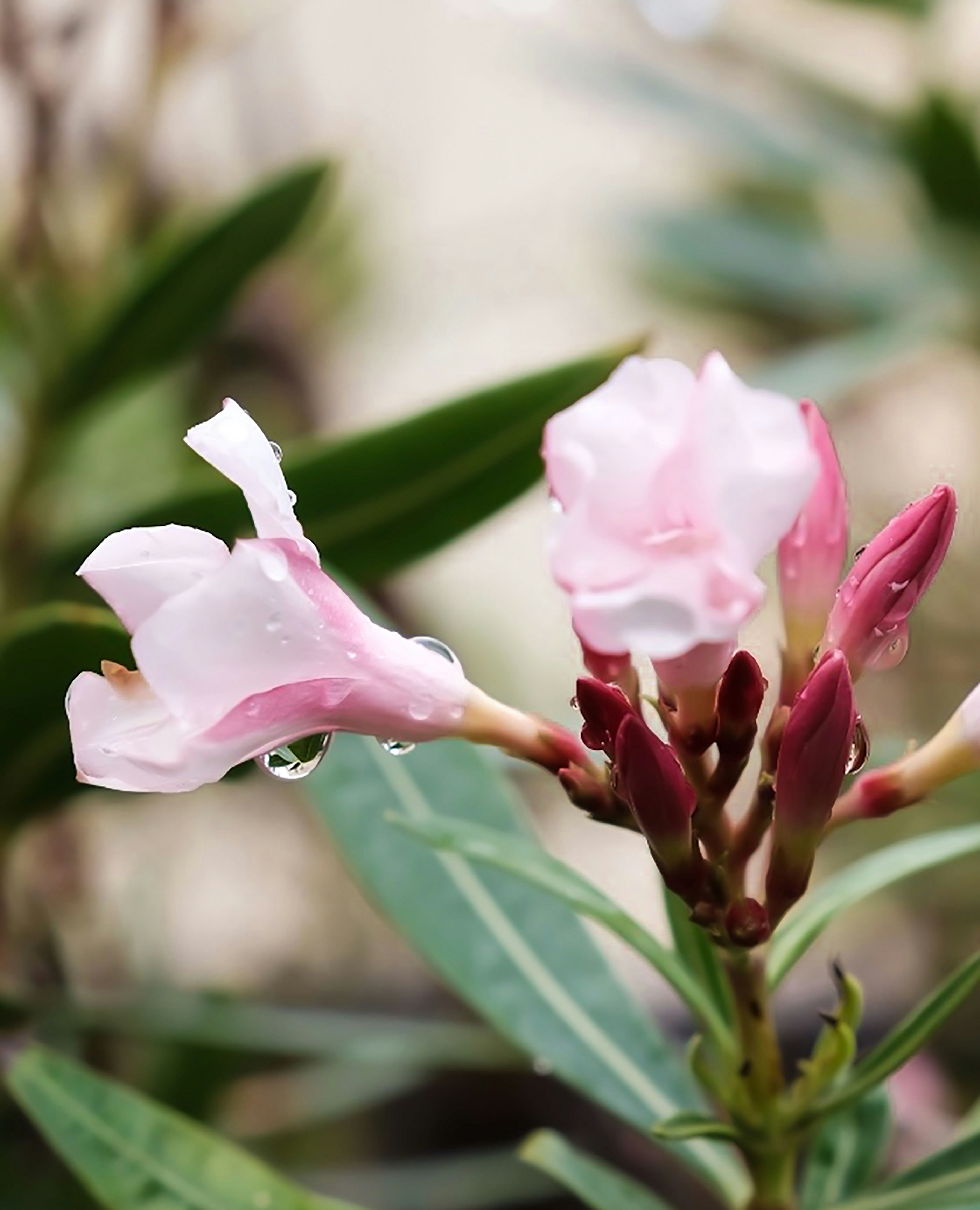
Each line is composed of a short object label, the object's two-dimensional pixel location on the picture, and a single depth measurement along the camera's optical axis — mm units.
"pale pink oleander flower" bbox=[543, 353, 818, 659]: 372
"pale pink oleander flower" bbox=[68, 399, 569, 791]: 384
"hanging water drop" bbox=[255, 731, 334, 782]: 420
